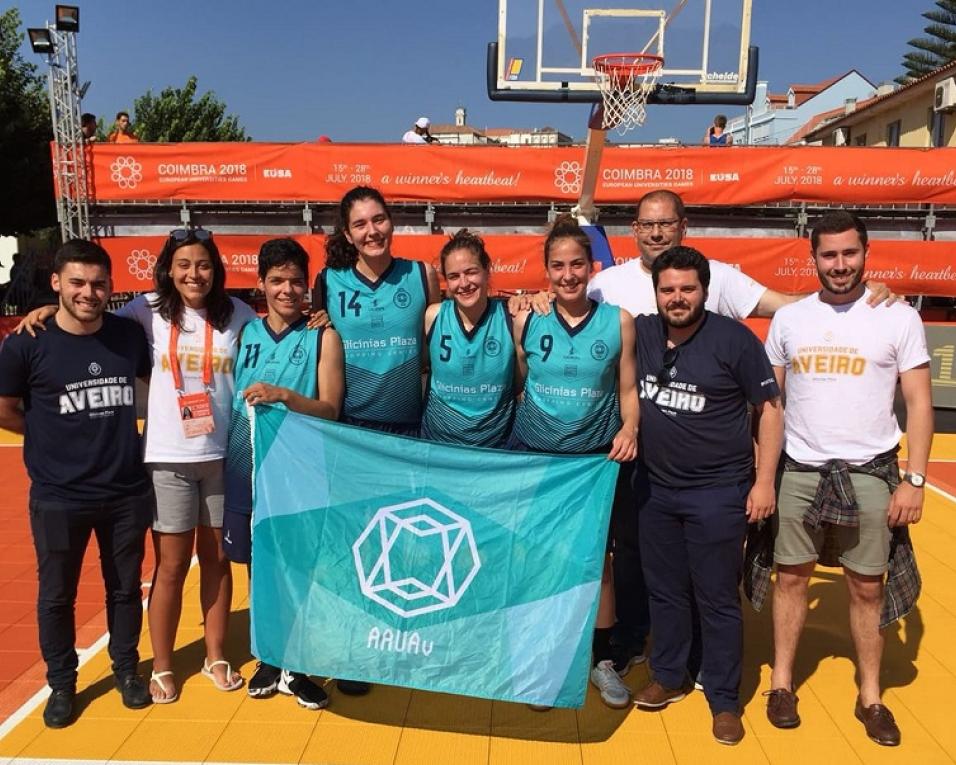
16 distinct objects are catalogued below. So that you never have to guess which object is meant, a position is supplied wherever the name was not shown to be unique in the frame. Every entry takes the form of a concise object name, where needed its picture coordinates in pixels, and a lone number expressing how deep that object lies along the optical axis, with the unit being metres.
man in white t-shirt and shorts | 2.95
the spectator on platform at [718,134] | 14.23
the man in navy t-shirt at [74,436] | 2.98
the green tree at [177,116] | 34.47
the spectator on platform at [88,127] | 12.52
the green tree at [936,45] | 30.70
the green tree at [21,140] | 19.91
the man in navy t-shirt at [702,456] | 2.93
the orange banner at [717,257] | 12.09
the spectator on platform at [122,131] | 13.85
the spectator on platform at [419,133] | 13.93
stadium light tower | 11.05
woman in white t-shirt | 3.14
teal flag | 2.97
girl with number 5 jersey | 3.15
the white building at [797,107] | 47.16
